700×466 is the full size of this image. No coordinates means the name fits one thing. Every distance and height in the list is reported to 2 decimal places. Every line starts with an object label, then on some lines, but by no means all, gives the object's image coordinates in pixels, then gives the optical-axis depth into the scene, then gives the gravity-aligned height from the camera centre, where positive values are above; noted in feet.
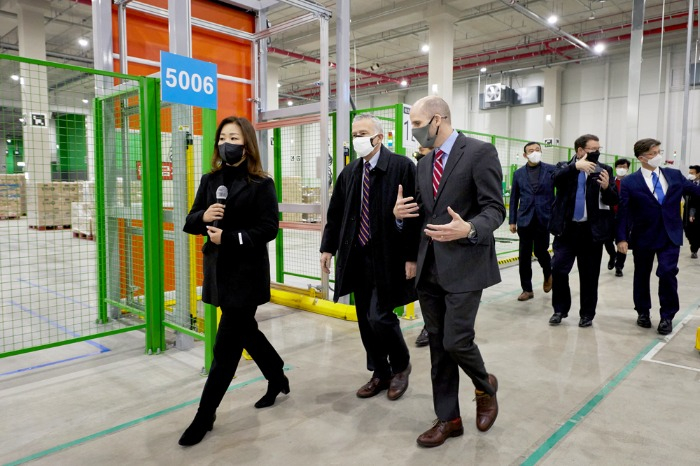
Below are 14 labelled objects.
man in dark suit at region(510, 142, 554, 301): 18.92 -0.66
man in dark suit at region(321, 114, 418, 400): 9.70 -1.11
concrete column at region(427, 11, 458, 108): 46.50 +13.65
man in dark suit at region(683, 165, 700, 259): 30.45 -1.75
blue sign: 10.55 +2.53
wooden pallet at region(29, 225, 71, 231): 45.89 -3.37
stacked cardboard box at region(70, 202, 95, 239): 41.46 -1.88
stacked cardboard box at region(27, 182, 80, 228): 44.98 -0.46
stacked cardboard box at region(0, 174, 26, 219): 48.12 -0.44
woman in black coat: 8.60 -0.98
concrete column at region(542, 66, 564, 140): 65.21 +12.63
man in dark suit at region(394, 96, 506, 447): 7.72 -0.80
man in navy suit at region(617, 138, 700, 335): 14.69 -0.75
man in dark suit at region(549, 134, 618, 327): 14.70 -0.84
